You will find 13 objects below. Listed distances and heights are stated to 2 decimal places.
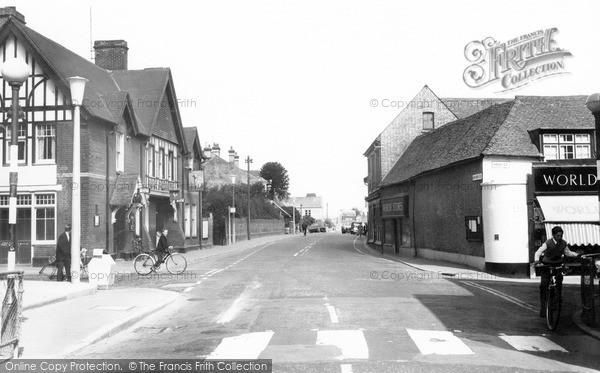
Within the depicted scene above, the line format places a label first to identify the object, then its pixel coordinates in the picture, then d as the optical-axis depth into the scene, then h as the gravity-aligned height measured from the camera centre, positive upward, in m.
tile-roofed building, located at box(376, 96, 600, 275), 21.20 +1.35
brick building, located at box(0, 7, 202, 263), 25.09 +3.25
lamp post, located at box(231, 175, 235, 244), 48.81 -0.06
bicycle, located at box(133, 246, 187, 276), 21.03 -1.17
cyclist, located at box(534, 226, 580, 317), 11.01 -0.59
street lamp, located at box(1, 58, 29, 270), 10.34 +2.22
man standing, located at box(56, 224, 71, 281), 17.86 -0.71
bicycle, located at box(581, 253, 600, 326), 10.20 -1.39
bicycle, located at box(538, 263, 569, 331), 10.05 -1.34
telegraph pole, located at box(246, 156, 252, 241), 56.15 +0.98
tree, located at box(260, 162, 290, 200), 108.75 +9.13
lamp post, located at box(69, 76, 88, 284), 15.96 +0.50
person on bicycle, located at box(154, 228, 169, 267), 21.19 -0.67
